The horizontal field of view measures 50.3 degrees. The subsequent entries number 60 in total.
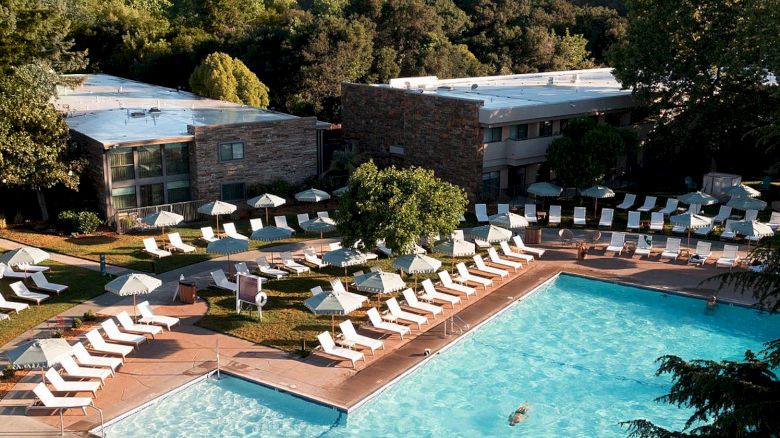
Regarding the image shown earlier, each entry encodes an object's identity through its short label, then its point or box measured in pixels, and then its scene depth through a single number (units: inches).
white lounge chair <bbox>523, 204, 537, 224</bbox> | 1385.8
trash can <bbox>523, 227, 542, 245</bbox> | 1290.6
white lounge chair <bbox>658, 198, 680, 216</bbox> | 1421.6
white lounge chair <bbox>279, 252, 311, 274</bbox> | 1133.7
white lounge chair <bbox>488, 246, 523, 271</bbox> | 1173.1
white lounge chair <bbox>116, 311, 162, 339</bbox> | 898.7
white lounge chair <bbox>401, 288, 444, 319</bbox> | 983.0
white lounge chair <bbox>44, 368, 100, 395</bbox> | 751.7
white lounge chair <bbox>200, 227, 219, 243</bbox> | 1266.0
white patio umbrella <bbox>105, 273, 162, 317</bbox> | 924.0
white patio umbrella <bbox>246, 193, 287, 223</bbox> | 1304.1
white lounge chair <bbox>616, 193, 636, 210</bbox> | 1467.8
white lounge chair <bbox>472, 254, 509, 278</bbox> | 1134.4
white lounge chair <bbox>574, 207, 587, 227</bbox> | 1398.9
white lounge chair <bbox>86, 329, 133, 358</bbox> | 837.2
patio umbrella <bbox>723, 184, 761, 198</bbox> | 1381.6
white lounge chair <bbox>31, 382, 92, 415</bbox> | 719.7
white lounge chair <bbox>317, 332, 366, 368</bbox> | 839.7
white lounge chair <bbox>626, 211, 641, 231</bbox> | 1364.4
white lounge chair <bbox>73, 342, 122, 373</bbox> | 804.6
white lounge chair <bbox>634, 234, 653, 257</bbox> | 1229.7
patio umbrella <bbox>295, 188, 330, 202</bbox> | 1343.5
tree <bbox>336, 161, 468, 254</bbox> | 1007.0
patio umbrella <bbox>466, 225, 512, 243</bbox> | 1149.7
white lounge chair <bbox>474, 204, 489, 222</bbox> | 1402.6
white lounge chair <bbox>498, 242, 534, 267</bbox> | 1206.3
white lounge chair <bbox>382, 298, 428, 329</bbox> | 946.1
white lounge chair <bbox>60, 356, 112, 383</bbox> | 779.4
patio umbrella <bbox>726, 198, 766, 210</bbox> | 1300.4
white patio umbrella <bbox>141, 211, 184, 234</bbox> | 1217.4
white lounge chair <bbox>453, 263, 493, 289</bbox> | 1098.7
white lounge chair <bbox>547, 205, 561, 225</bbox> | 1400.1
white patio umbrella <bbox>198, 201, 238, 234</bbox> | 1262.3
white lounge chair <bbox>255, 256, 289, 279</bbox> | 1114.1
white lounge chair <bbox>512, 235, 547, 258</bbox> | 1235.9
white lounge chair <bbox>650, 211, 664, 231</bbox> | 1338.6
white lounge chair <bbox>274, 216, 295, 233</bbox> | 1305.4
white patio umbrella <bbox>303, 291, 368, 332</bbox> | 873.5
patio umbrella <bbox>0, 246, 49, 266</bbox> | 1034.5
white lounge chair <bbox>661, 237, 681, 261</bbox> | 1204.5
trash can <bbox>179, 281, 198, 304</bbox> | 1010.7
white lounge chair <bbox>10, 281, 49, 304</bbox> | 1003.3
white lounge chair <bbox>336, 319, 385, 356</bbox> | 869.2
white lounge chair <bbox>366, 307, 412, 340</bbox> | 913.5
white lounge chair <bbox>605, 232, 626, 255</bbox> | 1250.0
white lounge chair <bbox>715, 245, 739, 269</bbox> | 1157.1
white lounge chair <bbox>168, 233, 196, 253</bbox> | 1227.9
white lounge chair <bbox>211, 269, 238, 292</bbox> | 1048.8
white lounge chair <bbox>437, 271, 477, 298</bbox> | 1060.2
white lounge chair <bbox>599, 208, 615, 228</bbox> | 1382.9
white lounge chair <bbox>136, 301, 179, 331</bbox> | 920.9
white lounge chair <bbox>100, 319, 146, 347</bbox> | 868.6
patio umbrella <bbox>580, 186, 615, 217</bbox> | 1403.8
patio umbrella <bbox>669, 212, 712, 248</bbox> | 1218.0
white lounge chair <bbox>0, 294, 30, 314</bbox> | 966.8
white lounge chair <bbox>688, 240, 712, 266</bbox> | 1182.9
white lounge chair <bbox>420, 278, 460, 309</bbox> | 1021.2
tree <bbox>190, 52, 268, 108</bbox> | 1939.0
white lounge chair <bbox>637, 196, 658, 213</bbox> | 1445.6
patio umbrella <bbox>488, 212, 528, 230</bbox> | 1228.5
